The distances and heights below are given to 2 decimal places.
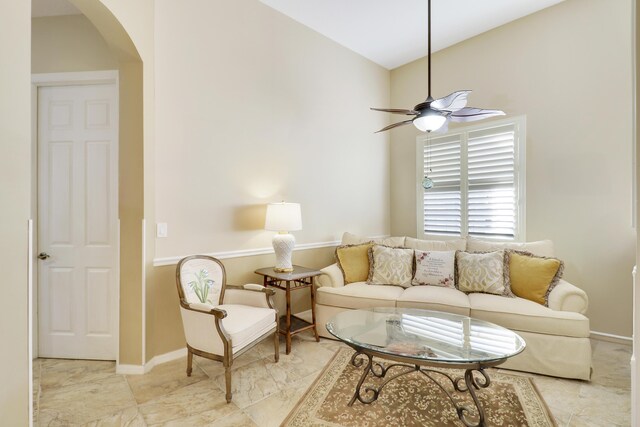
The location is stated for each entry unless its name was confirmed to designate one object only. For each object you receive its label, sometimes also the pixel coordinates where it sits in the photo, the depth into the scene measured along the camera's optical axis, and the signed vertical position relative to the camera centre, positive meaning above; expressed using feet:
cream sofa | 7.98 -2.84
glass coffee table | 6.12 -2.85
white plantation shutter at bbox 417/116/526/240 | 12.24 +1.34
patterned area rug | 6.38 -4.26
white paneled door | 9.04 -0.46
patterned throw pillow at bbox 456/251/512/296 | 9.94 -2.00
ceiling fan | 7.96 +2.74
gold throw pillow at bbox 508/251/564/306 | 9.20 -1.90
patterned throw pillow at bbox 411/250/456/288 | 10.87 -2.01
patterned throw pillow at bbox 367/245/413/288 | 11.25 -2.01
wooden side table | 9.70 -2.47
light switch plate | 8.84 -0.53
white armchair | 7.36 -2.75
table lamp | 10.30 -0.49
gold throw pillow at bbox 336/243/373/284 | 11.76 -1.92
